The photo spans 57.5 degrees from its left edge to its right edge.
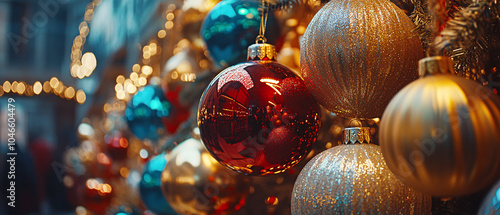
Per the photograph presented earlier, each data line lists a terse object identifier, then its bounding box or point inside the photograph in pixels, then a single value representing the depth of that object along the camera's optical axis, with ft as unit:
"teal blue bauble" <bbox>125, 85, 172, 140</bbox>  3.10
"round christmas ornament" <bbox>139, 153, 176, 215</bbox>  2.69
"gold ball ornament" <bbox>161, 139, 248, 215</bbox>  2.28
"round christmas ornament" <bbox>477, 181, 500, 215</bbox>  0.89
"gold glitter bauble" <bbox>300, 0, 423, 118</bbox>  1.27
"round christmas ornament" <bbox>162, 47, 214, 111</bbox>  2.81
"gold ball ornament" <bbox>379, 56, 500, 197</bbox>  0.86
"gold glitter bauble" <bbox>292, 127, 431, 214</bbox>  1.20
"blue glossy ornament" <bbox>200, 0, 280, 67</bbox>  2.13
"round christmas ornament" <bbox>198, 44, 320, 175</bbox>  1.41
